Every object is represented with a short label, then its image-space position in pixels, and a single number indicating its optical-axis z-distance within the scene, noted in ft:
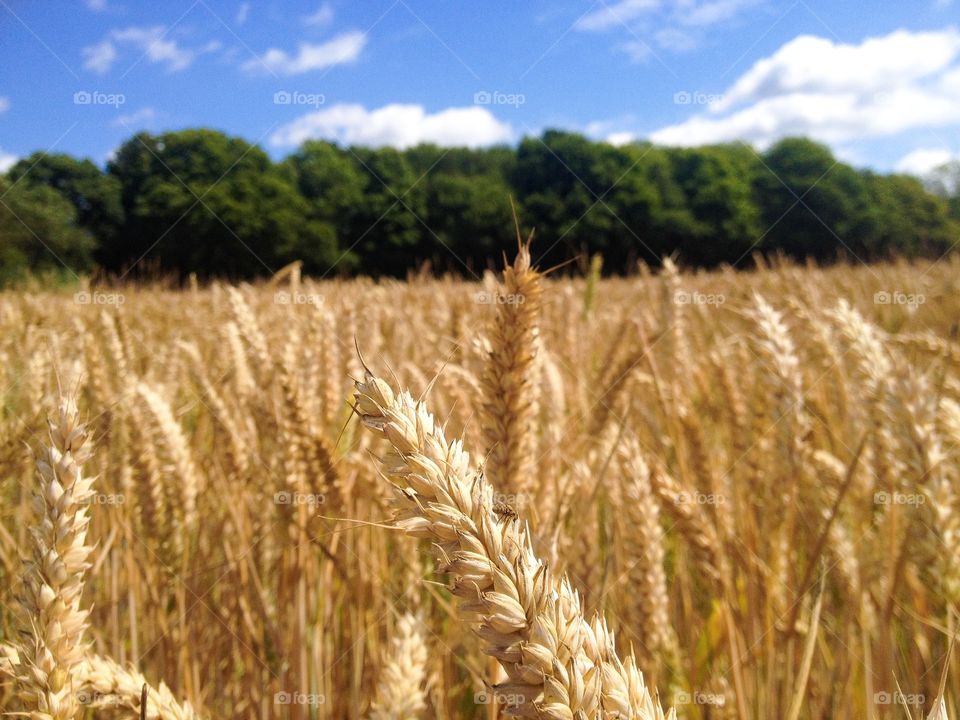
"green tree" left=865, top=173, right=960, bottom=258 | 135.95
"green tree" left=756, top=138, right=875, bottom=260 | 135.74
